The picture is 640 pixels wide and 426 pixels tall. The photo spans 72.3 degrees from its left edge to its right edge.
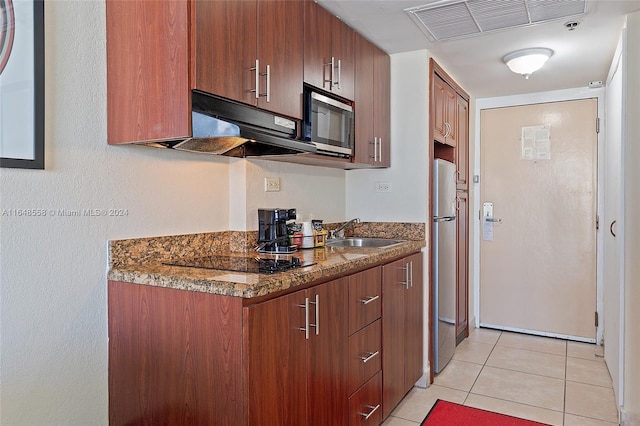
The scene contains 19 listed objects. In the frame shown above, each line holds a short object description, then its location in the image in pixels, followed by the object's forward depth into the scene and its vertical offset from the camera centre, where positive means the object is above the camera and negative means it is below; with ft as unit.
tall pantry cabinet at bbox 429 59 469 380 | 10.03 +1.66
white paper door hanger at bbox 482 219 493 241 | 13.59 -0.65
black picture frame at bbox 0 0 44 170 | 4.72 +1.37
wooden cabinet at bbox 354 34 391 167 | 8.64 +2.18
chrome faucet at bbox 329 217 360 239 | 9.70 -0.48
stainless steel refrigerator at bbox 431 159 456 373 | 9.66 -1.23
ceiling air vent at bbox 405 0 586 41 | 7.14 +3.37
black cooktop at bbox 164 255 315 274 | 5.34 -0.72
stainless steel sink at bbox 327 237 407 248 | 9.29 -0.71
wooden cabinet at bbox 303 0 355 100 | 7.09 +2.74
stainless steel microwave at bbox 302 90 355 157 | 7.13 +1.48
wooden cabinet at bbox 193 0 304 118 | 5.10 +2.07
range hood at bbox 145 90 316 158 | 5.05 +0.97
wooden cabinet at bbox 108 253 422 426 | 4.50 -1.70
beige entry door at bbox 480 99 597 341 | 12.32 -0.29
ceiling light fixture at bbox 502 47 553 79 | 9.29 +3.23
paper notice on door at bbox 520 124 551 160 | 12.73 +1.95
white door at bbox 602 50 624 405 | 8.25 -0.41
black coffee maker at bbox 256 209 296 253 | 7.27 -0.34
